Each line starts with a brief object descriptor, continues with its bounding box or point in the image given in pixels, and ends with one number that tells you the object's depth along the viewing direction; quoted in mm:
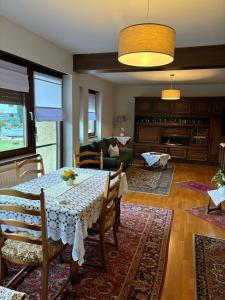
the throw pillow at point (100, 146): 5473
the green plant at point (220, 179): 3343
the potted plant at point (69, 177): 2314
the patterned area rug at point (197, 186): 4733
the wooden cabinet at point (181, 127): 7254
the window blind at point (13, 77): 3016
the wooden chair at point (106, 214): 2061
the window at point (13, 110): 3123
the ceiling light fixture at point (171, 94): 5707
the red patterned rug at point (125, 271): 1928
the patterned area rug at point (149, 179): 4641
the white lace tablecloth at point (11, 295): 1027
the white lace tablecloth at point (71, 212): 1734
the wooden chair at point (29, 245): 1563
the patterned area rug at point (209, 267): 1963
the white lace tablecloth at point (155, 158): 6154
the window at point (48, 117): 3906
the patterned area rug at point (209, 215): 3270
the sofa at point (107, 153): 5188
